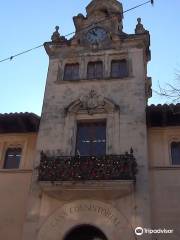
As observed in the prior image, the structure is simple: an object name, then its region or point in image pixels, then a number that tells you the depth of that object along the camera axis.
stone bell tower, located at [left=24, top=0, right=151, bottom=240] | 10.10
